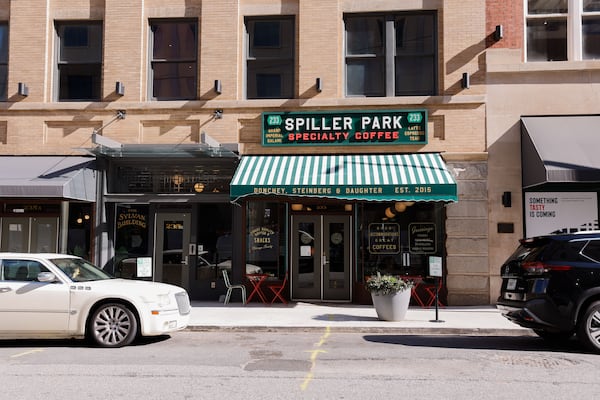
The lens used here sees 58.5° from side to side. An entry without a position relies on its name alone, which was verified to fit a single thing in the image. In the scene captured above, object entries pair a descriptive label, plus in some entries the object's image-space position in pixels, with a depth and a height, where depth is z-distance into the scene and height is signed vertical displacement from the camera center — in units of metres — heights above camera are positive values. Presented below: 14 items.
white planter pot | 10.73 -1.63
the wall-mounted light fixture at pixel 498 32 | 13.27 +4.76
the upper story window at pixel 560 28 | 13.62 +5.05
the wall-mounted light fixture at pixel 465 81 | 13.42 +3.58
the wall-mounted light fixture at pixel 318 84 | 13.80 +3.58
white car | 8.27 -1.33
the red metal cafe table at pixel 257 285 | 13.54 -1.57
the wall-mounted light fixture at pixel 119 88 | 14.09 +3.51
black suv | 7.79 -0.95
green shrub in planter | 10.72 -1.24
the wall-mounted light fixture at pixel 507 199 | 13.16 +0.62
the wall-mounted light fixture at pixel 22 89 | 14.25 +3.51
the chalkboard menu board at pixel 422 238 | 13.45 -0.36
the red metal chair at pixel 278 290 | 13.44 -1.70
